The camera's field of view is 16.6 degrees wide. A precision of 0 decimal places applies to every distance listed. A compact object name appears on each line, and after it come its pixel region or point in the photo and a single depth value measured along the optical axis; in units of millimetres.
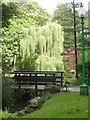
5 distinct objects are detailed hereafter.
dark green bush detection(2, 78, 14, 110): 12330
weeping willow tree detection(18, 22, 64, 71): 21297
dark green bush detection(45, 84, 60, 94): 13475
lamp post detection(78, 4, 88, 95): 11734
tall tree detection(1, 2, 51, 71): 19766
